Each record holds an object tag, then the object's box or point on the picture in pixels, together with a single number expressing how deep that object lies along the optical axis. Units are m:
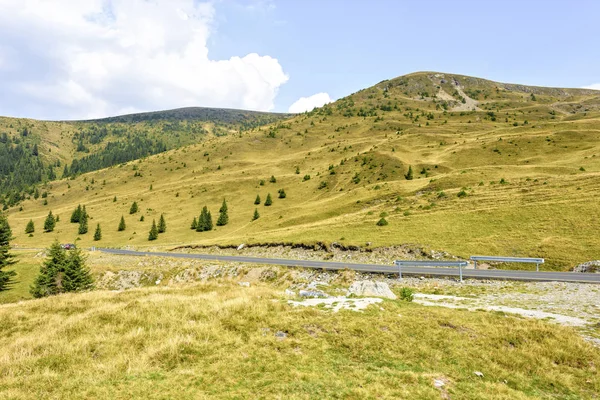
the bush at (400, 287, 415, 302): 16.50
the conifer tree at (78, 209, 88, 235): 97.06
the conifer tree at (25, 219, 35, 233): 104.00
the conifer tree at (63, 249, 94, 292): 33.56
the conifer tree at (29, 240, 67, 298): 33.19
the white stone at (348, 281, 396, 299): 16.87
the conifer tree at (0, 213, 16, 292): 40.53
